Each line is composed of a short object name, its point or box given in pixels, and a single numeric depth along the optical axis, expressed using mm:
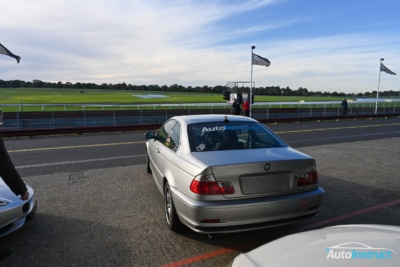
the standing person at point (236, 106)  23231
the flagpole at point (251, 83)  23400
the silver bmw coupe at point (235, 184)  3230
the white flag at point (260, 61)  24016
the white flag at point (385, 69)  30672
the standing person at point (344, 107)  29209
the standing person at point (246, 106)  22516
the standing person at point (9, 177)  3084
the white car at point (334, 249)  1728
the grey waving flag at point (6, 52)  11734
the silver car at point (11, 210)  3323
